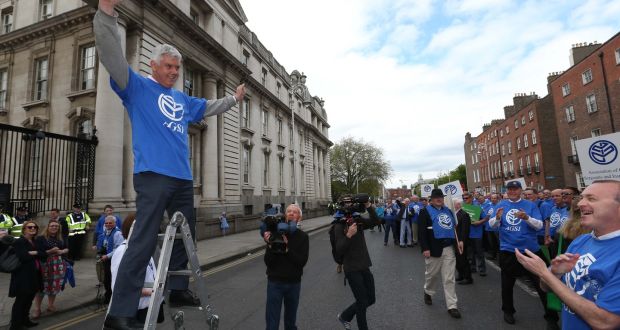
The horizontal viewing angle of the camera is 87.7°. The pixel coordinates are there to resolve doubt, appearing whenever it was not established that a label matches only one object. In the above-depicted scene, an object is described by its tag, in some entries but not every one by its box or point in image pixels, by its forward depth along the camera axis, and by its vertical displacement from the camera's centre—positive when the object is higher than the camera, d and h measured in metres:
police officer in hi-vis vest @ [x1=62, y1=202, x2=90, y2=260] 10.30 -0.65
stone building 13.20 +6.45
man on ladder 2.00 +0.36
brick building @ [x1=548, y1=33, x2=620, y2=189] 24.59 +7.74
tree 61.34 +5.83
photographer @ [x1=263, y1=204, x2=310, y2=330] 3.93 -0.83
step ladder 2.03 -0.49
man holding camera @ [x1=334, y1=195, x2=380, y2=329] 4.48 -0.78
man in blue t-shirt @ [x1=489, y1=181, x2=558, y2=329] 5.07 -0.71
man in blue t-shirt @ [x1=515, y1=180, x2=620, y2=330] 1.74 -0.48
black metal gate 10.69 +1.42
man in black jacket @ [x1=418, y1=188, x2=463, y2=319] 5.93 -0.95
